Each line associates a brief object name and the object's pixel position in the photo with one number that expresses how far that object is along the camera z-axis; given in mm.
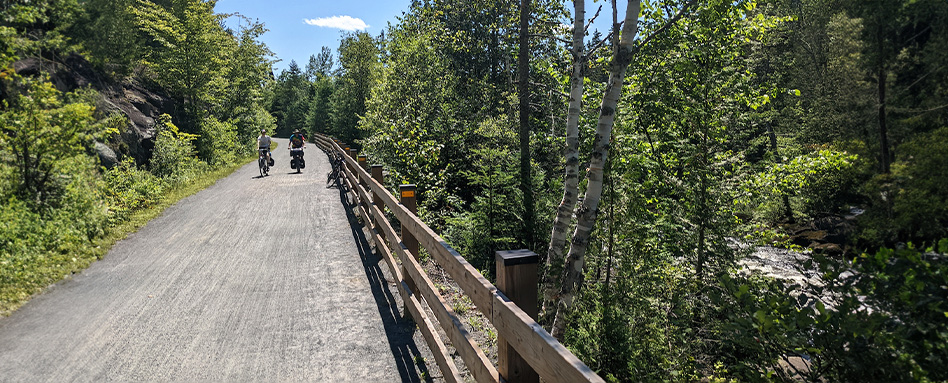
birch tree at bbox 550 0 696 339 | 5340
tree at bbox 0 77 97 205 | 8828
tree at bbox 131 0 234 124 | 23453
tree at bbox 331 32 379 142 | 34906
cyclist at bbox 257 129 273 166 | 17875
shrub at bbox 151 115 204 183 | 17953
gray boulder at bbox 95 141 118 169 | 15027
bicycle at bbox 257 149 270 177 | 17625
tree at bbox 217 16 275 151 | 32281
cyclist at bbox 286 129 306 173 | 18688
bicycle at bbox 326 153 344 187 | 15335
